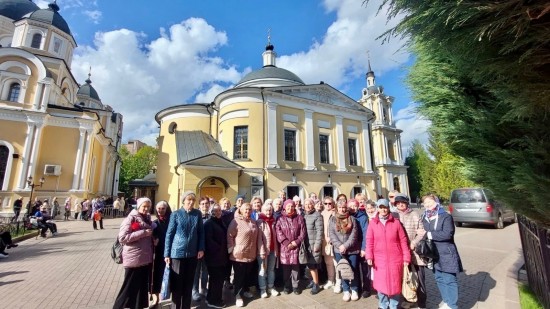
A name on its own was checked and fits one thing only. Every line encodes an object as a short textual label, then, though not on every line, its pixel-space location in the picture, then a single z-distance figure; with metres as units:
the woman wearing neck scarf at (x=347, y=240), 4.69
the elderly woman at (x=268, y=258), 4.89
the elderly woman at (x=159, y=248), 4.37
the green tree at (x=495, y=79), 1.73
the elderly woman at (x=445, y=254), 3.93
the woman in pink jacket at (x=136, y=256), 3.86
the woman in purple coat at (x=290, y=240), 4.92
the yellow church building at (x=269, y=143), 17.98
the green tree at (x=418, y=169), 37.03
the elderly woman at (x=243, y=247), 4.64
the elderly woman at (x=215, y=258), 4.46
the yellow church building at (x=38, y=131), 19.17
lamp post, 17.36
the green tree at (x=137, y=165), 50.34
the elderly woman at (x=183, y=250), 4.11
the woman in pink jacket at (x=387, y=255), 3.84
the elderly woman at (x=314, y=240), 4.99
